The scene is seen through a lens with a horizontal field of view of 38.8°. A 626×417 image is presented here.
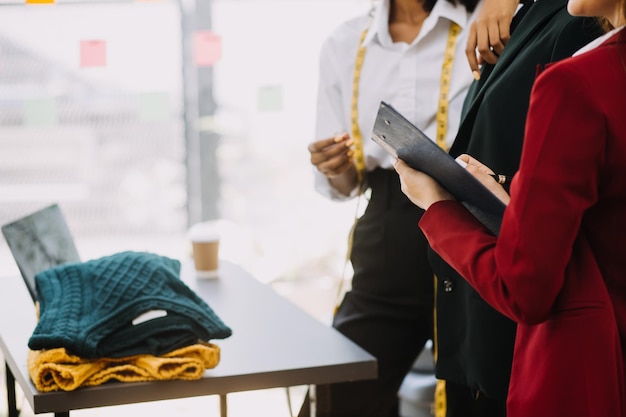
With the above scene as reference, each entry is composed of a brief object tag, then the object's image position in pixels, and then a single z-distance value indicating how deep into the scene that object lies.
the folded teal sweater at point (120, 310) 1.50
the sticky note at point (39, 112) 3.29
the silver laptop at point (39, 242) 1.90
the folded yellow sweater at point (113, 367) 1.45
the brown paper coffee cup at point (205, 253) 2.36
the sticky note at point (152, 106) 3.36
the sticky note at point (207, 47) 3.36
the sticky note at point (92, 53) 3.23
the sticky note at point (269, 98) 3.47
